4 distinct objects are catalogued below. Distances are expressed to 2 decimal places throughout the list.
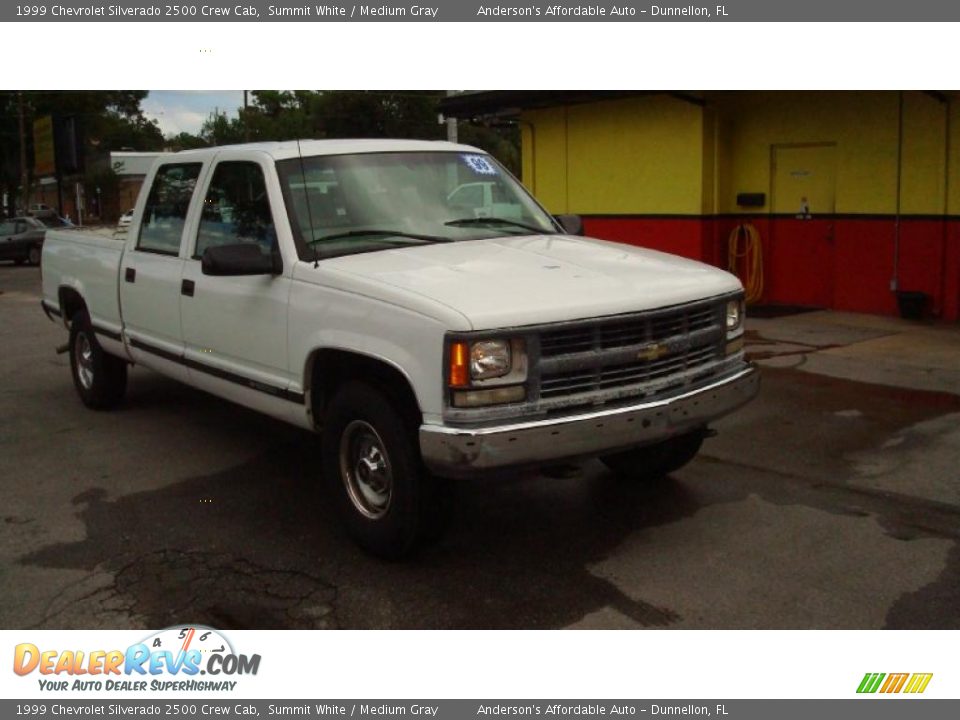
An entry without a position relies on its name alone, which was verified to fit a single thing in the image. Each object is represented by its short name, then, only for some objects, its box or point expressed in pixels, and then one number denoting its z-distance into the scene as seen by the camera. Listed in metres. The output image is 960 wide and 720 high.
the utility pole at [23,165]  41.94
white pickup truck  4.30
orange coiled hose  13.89
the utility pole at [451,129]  22.85
